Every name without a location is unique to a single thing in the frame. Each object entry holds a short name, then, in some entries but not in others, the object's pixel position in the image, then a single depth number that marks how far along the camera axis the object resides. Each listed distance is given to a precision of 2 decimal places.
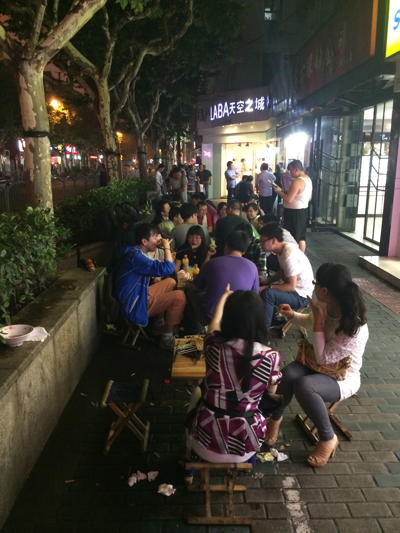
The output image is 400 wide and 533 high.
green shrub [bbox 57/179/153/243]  8.43
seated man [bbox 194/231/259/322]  4.61
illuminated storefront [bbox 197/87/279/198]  20.94
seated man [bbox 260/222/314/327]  5.25
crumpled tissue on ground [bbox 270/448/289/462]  3.62
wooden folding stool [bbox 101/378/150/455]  3.65
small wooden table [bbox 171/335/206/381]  3.73
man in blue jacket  5.30
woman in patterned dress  2.73
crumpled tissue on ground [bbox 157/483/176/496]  3.25
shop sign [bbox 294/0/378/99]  9.73
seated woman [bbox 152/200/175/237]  7.64
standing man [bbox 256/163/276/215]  14.44
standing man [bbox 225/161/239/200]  19.00
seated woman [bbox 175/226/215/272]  6.37
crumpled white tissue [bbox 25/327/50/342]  3.65
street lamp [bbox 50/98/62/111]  28.14
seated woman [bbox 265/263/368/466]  3.30
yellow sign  8.12
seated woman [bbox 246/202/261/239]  8.38
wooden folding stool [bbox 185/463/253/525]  2.88
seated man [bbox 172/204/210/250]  6.90
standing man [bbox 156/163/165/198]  16.84
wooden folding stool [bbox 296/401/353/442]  3.84
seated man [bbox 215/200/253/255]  6.62
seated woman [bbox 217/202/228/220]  9.36
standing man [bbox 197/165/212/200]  21.94
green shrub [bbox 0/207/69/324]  3.85
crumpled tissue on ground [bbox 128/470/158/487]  3.38
